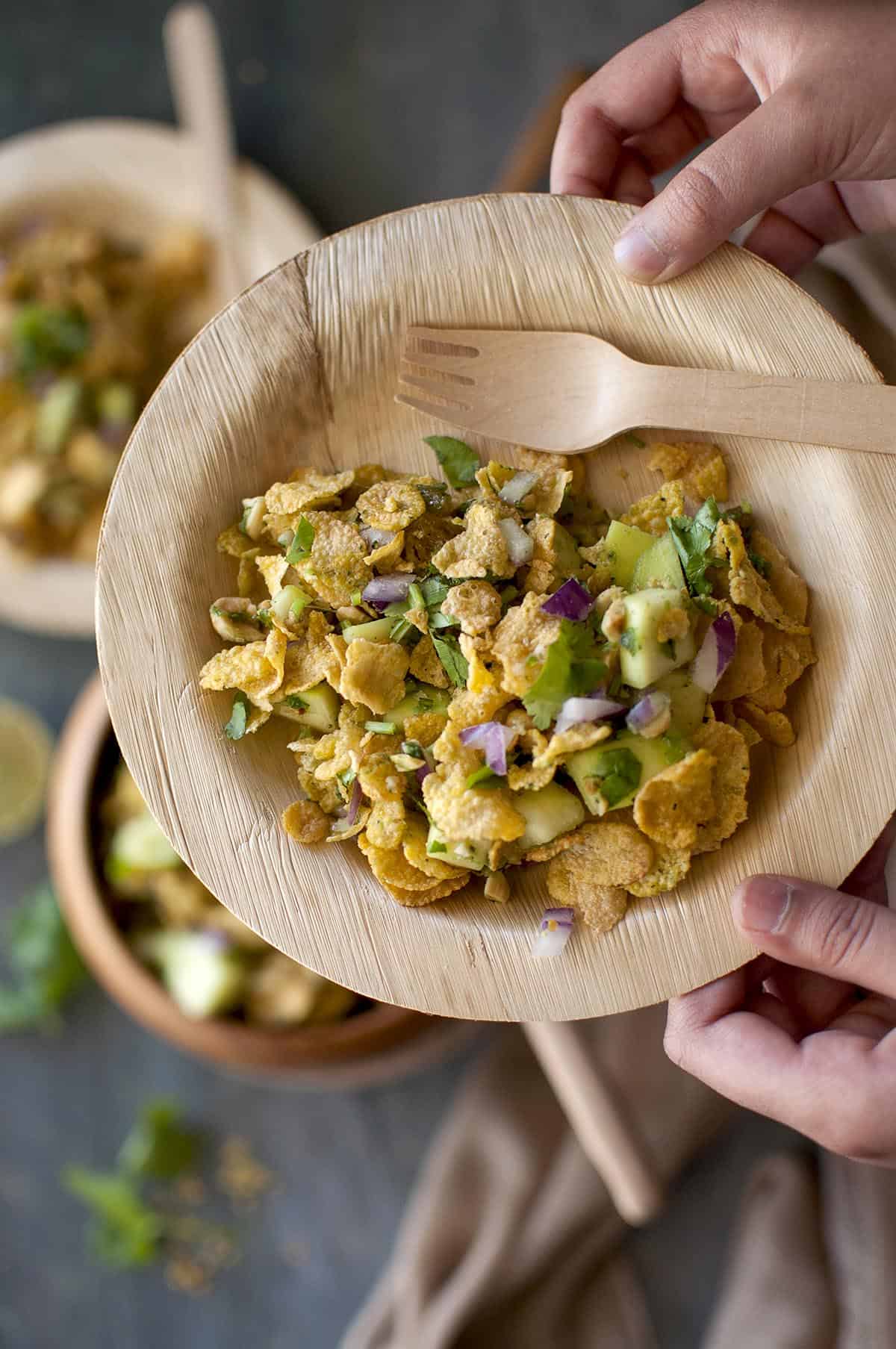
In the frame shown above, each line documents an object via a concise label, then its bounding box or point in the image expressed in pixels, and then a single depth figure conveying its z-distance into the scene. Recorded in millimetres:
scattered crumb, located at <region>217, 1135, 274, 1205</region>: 673
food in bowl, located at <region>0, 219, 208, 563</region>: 642
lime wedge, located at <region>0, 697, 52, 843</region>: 671
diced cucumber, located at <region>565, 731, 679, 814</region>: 459
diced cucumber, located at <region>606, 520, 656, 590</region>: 473
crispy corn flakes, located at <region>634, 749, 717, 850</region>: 453
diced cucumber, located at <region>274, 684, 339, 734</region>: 477
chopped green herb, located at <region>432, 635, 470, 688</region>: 471
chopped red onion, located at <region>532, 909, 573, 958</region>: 468
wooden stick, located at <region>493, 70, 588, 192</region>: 609
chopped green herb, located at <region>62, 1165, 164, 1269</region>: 666
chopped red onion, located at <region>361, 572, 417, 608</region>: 474
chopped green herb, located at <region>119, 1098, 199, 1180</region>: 659
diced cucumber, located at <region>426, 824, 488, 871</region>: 459
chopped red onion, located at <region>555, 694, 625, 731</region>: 456
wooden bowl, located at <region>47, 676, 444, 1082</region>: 605
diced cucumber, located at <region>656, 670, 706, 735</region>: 463
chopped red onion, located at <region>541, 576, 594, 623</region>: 460
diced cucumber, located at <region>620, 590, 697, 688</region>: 451
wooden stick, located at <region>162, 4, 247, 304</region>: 624
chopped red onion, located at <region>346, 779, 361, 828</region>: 472
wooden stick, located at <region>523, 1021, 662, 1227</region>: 586
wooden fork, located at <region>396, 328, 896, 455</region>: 467
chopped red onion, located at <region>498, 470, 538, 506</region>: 479
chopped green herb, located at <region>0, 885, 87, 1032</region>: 663
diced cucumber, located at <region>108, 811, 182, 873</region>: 610
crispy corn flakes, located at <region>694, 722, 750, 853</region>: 464
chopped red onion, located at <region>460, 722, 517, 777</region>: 458
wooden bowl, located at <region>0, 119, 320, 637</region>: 635
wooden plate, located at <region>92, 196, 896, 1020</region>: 468
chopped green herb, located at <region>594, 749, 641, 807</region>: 459
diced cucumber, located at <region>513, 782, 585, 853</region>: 463
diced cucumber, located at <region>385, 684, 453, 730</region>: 473
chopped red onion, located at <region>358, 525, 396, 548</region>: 472
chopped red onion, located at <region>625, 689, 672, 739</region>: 457
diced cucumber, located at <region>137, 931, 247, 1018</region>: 612
